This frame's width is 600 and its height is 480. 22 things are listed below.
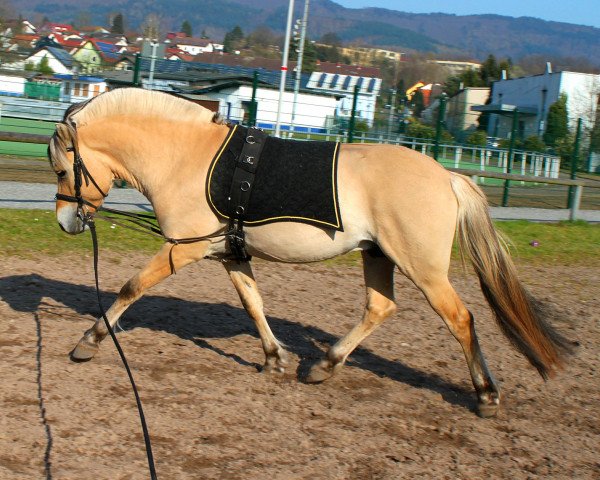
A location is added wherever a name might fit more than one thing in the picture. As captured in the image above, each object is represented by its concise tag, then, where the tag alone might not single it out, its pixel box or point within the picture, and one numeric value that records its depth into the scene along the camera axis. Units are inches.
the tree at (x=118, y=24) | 6412.4
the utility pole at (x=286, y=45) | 747.6
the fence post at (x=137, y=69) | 523.6
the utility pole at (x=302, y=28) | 1469.0
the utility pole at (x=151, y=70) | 564.4
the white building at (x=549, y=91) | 1756.9
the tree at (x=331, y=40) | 5819.9
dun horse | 206.2
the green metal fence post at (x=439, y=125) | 622.2
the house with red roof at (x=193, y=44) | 7322.3
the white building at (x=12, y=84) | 596.4
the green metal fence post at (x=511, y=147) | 668.7
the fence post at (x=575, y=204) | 577.6
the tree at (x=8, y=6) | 3168.8
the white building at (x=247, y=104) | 636.4
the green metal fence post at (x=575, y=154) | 689.6
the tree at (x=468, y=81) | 2962.6
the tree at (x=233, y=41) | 5463.1
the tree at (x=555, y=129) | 733.9
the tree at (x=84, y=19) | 4708.9
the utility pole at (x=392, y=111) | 663.2
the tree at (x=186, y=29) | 7059.6
